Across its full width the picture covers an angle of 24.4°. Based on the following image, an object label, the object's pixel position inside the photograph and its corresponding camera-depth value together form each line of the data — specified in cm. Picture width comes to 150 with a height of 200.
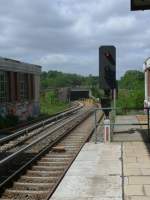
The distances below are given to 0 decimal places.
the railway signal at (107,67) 1331
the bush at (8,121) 2317
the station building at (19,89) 2677
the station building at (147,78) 2727
